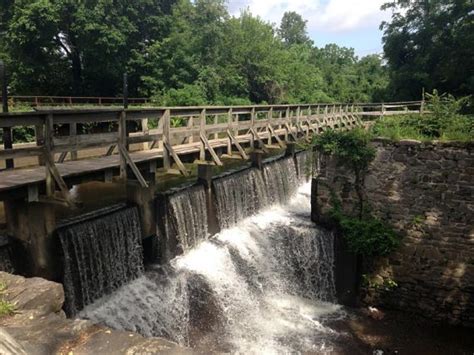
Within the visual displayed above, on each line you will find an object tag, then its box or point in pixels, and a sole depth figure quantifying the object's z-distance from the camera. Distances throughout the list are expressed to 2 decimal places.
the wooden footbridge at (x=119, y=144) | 6.47
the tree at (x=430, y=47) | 26.06
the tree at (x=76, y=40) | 31.86
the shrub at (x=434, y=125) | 9.84
